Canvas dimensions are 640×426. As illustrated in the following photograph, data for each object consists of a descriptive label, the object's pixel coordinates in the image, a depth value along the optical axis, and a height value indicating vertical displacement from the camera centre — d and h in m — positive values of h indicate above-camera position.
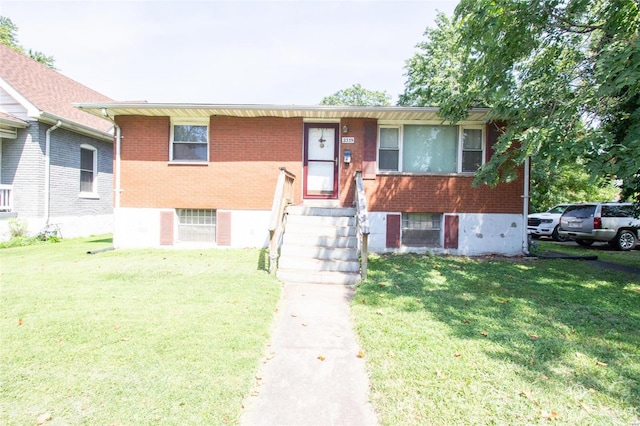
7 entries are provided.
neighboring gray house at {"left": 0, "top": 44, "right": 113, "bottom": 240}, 10.35 +1.50
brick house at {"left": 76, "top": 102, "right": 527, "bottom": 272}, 8.80 +0.81
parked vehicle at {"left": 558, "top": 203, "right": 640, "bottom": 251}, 10.92 -0.39
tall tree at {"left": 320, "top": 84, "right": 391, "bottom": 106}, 42.03 +14.90
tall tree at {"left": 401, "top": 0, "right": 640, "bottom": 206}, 5.18 +2.57
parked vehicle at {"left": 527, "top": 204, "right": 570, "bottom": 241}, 13.26 -0.47
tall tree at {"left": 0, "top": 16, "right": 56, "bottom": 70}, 22.11 +11.31
